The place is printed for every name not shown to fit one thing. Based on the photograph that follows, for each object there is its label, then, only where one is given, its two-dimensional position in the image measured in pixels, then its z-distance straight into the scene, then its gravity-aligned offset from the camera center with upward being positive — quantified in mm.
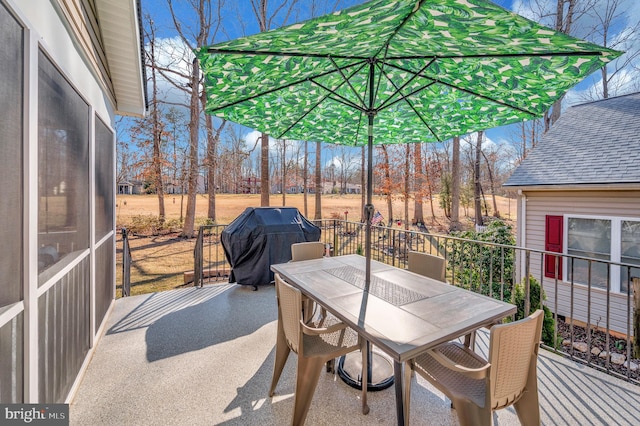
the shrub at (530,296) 3934 -1246
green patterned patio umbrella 1512 +1036
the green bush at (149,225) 11273 -724
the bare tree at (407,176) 13188 +1572
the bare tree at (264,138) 9766 +2512
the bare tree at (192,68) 9930 +5036
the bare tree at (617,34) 9172 +5945
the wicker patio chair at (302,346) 1775 -976
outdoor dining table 1484 -644
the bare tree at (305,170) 15291 +2137
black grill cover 4449 -570
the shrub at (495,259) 5555 -1111
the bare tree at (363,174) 14288 +1778
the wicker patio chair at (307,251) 3264 -506
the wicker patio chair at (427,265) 2572 -546
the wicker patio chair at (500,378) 1328 -905
